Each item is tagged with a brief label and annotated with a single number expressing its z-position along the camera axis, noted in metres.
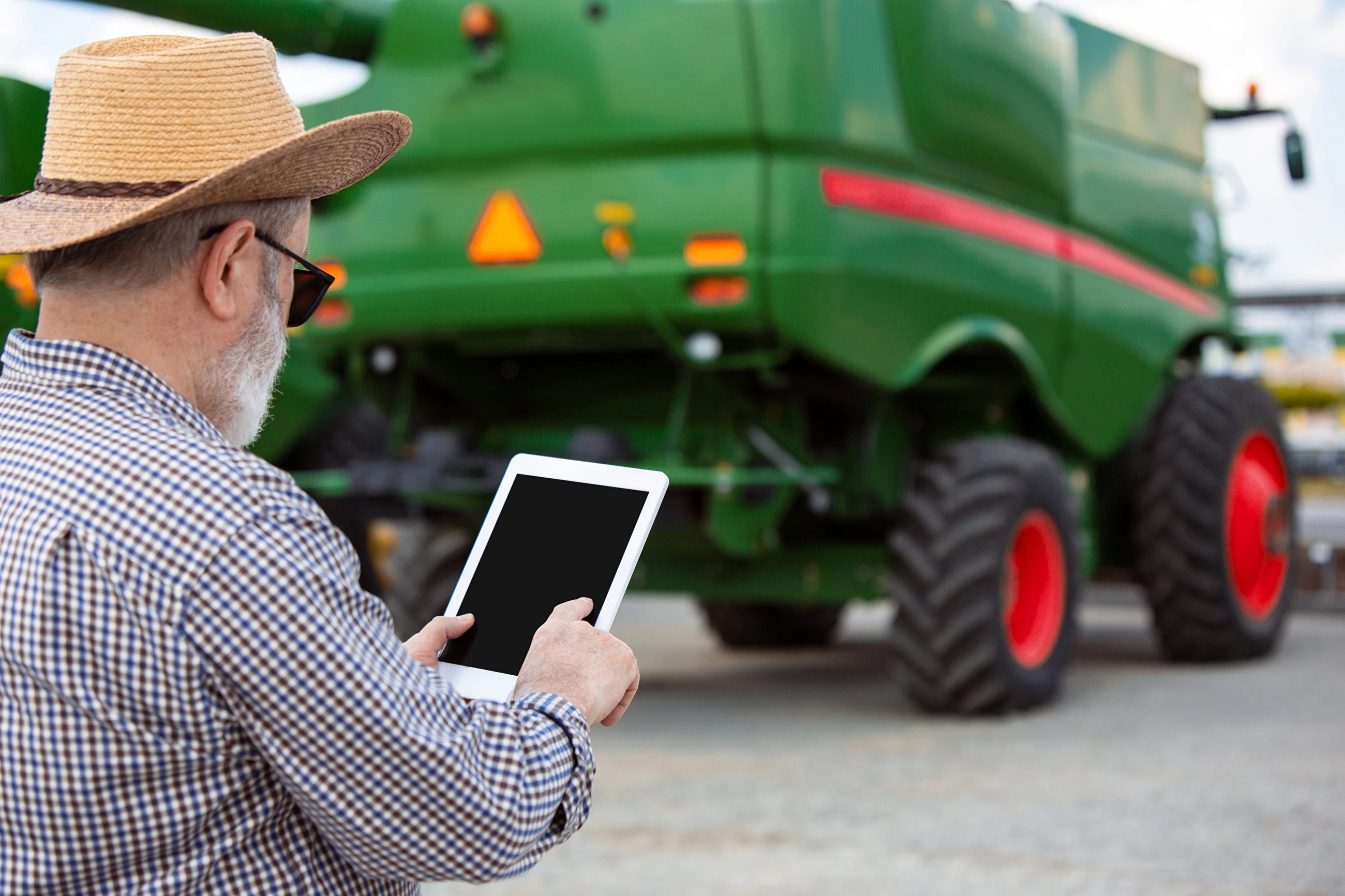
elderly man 1.36
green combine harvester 5.71
